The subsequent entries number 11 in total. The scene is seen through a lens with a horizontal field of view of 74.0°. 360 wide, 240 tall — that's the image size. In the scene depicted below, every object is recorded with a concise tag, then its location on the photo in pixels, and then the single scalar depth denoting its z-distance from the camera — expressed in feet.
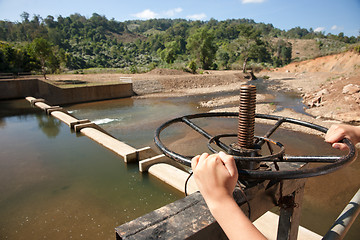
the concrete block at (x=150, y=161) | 18.70
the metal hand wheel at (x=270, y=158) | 3.52
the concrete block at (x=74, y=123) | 28.81
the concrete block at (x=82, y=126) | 27.46
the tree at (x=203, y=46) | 130.91
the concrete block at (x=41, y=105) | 39.29
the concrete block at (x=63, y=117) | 30.48
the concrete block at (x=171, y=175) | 16.65
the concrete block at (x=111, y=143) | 19.93
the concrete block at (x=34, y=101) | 44.94
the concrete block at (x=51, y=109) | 36.37
